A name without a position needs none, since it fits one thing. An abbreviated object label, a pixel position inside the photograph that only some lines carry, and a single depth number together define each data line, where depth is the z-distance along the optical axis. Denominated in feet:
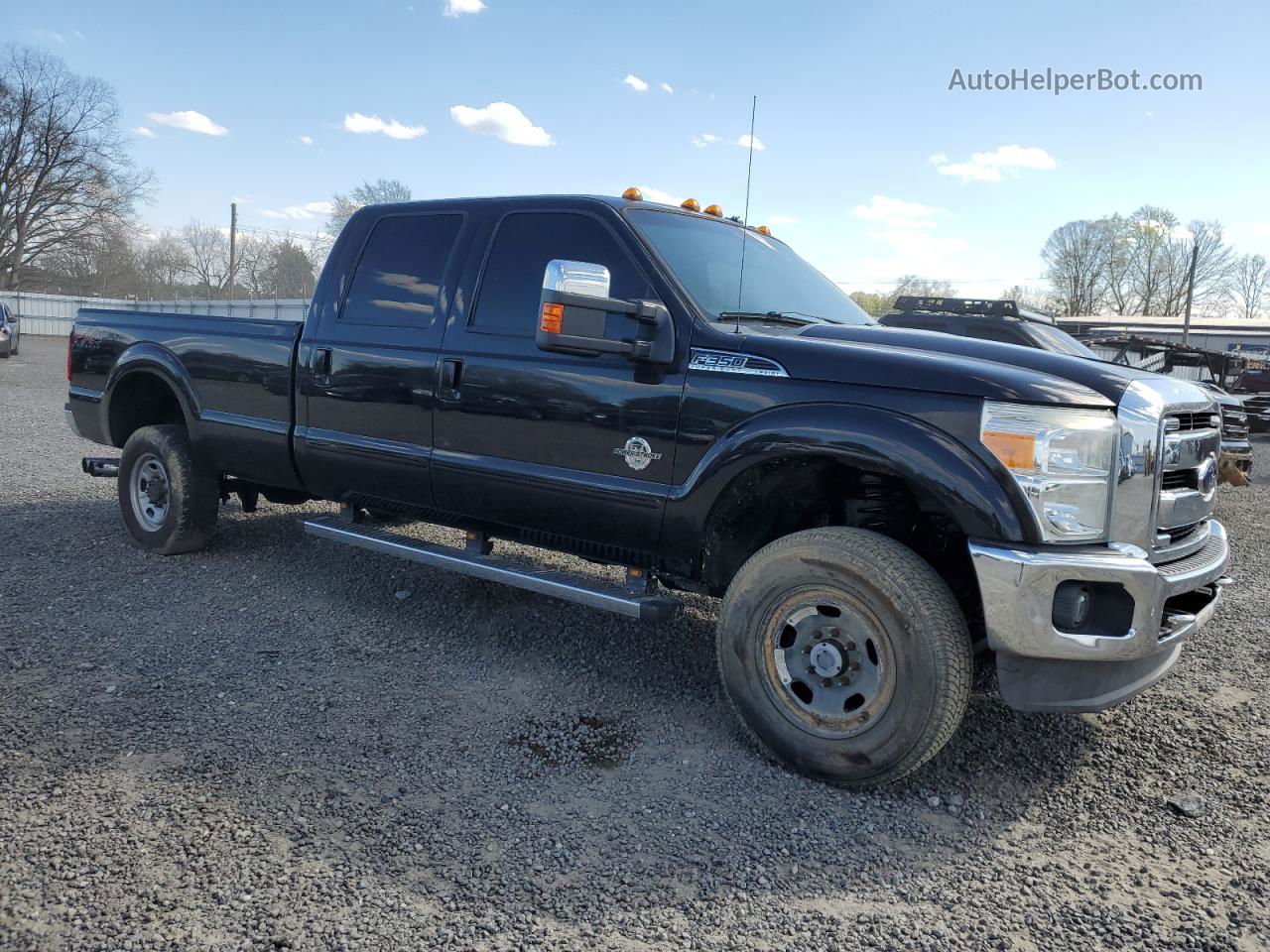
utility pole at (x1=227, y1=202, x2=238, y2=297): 128.16
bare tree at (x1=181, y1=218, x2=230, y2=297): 168.86
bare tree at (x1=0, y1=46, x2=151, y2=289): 161.79
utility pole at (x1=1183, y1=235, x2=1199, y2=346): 145.48
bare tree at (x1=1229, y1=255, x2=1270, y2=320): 241.55
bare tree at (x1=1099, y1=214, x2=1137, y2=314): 217.15
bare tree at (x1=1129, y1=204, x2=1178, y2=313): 213.05
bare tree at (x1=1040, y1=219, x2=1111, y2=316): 221.25
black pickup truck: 9.18
